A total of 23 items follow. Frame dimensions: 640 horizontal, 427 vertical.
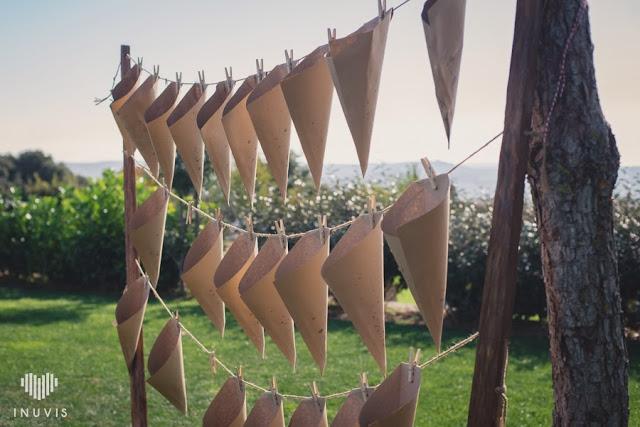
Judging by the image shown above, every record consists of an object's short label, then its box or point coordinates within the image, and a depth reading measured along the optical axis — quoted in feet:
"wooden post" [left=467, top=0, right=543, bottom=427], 4.68
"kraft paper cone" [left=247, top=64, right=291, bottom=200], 5.71
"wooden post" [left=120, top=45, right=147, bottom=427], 8.47
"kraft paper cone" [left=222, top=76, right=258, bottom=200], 6.13
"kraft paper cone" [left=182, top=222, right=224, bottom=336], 6.86
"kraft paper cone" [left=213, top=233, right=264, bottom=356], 6.33
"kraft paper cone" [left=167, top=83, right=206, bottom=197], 6.84
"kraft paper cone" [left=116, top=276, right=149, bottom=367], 7.78
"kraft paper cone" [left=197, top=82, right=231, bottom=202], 6.48
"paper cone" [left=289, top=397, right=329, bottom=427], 6.24
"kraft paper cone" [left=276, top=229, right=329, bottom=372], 5.43
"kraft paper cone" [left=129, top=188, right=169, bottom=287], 7.38
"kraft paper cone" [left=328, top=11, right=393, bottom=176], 4.86
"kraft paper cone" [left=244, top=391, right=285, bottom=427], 6.52
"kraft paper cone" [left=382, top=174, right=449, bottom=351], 4.50
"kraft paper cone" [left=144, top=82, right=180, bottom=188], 7.16
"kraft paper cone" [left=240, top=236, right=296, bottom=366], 5.86
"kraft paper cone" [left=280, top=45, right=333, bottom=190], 5.31
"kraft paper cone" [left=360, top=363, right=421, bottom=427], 5.11
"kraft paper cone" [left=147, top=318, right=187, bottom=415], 7.38
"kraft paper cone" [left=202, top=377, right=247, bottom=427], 6.91
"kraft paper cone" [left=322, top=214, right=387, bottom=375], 5.02
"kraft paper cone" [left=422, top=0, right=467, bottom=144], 4.57
